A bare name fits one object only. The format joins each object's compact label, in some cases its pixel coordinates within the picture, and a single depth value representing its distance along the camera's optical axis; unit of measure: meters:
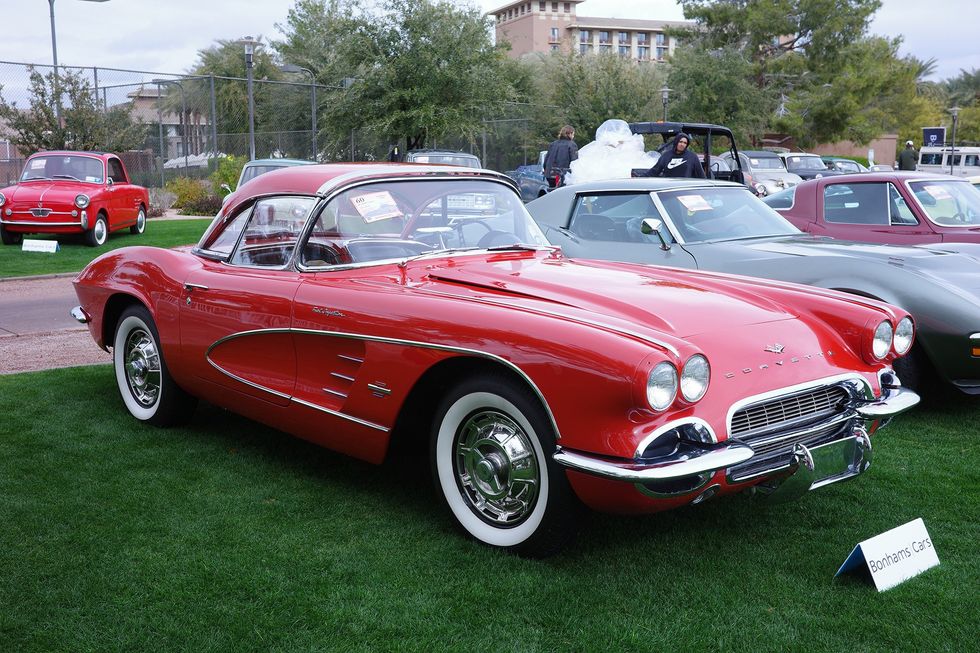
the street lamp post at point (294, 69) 23.00
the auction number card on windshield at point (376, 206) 4.13
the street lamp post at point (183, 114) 22.96
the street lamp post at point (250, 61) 18.32
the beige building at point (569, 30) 104.94
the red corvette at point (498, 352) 2.89
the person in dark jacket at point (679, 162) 10.05
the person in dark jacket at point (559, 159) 14.23
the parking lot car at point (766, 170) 22.14
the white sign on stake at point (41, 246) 13.20
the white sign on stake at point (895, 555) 3.03
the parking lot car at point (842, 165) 28.35
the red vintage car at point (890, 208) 7.17
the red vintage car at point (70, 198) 13.38
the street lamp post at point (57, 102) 18.34
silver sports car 4.91
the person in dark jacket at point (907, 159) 22.36
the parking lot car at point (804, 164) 25.66
